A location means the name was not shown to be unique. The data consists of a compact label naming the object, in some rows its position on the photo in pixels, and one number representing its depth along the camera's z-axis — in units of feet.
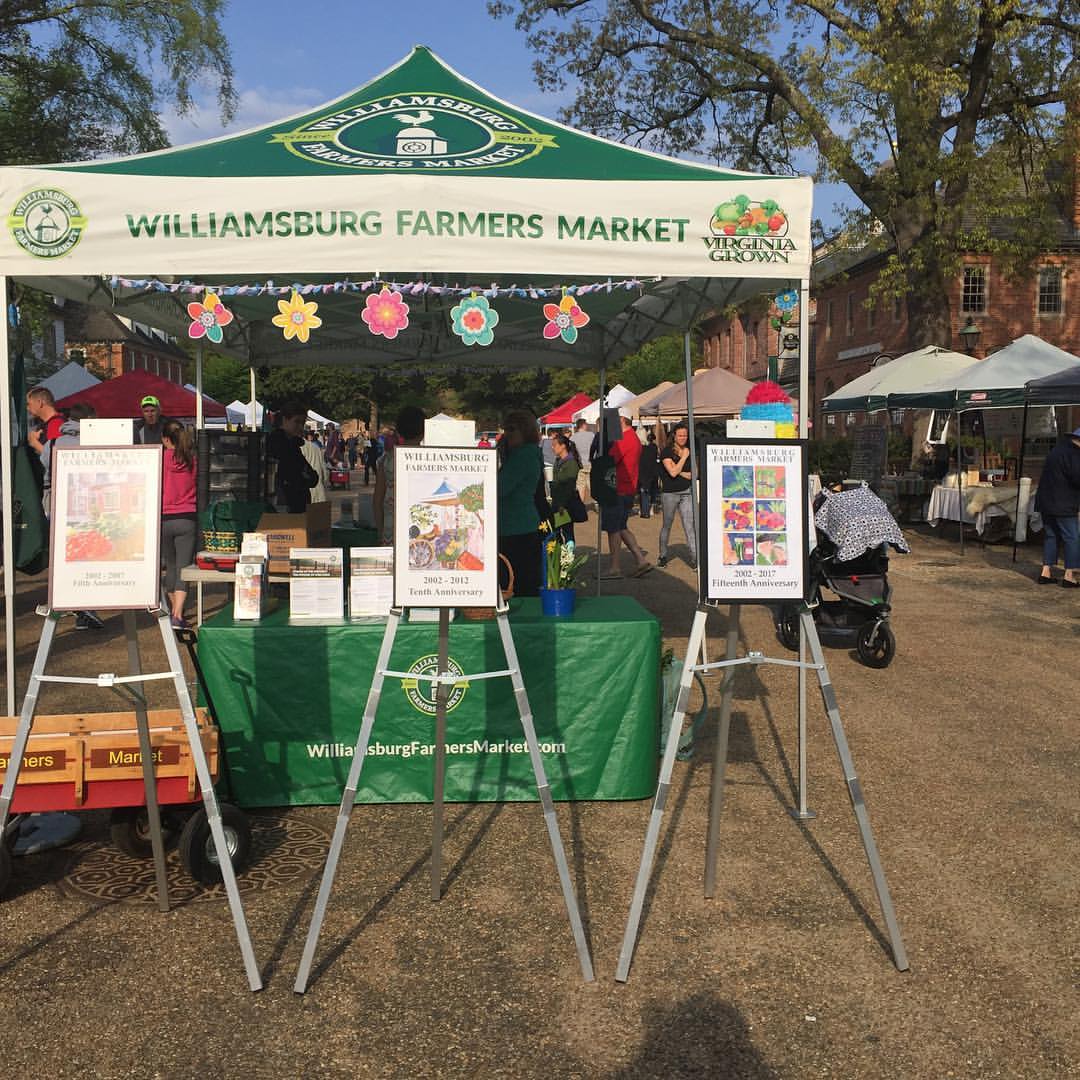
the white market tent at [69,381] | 62.64
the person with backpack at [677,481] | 41.39
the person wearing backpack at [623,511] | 42.73
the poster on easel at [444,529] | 12.62
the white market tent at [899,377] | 61.46
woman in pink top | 27.96
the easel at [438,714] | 11.62
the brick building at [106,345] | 187.83
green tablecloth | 16.60
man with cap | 28.02
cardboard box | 20.52
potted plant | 17.60
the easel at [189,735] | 11.73
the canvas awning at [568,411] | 108.58
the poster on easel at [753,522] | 13.05
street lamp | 72.43
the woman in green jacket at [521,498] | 21.45
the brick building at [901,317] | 119.44
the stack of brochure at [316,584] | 17.24
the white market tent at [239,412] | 99.91
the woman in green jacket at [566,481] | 45.57
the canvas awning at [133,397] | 51.13
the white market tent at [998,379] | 52.80
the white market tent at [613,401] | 91.96
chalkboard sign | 57.16
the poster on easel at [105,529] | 12.41
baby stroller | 27.68
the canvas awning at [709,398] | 70.95
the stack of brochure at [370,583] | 17.35
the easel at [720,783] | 11.91
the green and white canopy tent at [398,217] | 16.28
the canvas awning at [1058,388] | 45.34
